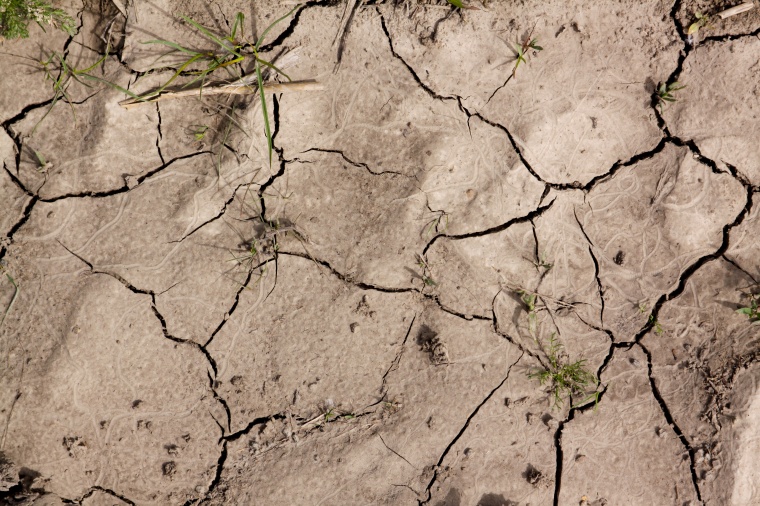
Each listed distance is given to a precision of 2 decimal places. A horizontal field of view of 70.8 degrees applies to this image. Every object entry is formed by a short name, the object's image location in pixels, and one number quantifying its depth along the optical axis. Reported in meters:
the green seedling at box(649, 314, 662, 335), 3.31
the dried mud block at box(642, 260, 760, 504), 3.28
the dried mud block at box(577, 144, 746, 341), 3.29
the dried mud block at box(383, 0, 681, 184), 3.18
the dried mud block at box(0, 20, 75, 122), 3.13
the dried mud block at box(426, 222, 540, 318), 3.24
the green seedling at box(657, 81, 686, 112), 3.25
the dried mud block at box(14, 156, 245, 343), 3.14
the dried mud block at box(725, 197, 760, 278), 3.31
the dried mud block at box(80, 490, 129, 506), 3.16
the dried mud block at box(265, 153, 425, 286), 3.19
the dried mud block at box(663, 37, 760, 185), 3.28
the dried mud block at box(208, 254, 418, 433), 3.19
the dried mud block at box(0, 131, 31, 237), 3.13
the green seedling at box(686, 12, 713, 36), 3.26
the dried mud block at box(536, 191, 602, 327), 3.27
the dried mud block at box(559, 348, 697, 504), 3.29
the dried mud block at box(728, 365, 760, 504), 3.25
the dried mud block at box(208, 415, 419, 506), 3.19
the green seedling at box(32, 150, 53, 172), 3.13
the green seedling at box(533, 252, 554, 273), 3.26
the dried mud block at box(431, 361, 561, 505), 3.24
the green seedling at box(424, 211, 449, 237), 3.21
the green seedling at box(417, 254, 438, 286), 3.22
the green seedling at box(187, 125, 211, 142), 3.18
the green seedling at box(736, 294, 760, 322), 3.27
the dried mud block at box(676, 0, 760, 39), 3.28
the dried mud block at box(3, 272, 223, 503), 3.10
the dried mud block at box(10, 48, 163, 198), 3.15
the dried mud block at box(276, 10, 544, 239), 3.17
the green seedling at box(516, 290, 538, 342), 3.25
